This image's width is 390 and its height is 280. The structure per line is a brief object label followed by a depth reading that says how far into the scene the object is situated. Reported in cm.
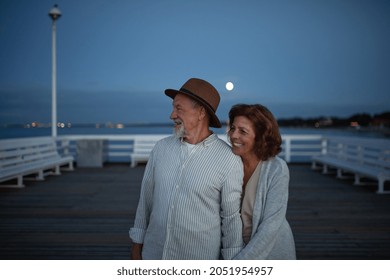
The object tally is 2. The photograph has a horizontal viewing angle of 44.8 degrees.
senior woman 174
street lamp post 954
